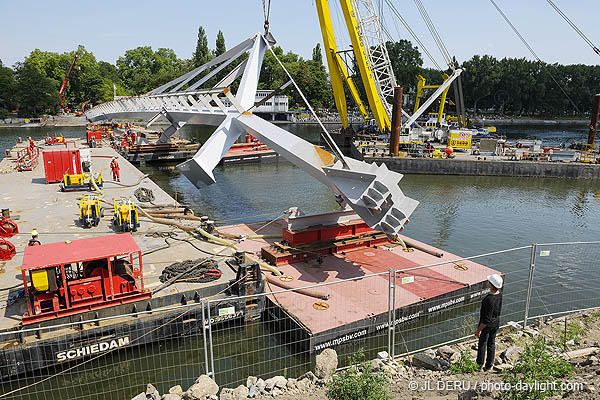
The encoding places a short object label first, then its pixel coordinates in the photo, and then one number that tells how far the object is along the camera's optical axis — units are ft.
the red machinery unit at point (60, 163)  79.66
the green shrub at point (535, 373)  17.08
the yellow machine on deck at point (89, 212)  53.06
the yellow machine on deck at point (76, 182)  73.36
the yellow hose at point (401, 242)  51.62
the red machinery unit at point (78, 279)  29.81
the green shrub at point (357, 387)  18.01
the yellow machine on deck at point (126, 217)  51.52
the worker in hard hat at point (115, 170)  85.81
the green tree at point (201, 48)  388.78
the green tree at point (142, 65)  435.94
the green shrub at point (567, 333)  26.53
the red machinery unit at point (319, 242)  46.42
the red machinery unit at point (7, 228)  47.78
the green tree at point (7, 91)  312.91
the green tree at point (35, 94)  314.55
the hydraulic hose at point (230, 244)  43.39
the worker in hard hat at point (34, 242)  37.93
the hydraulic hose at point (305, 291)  38.17
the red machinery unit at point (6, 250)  41.45
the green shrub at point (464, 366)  22.70
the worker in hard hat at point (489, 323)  22.50
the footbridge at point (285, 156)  40.11
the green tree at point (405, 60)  346.13
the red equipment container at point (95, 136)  151.84
